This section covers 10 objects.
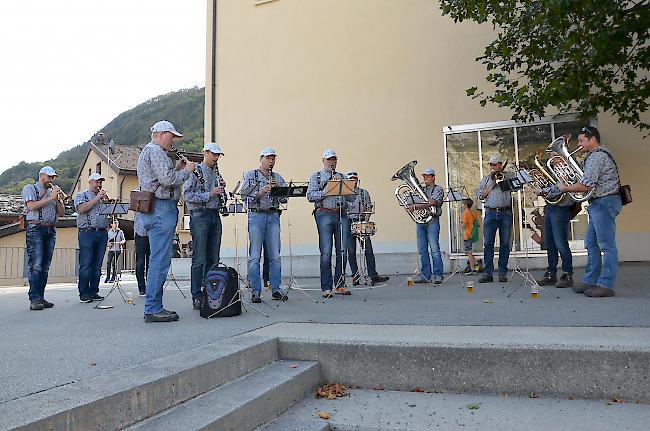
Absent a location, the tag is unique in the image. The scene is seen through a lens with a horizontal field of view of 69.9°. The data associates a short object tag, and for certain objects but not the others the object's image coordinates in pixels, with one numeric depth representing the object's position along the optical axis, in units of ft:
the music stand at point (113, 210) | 24.16
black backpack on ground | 16.70
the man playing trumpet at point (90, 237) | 23.99
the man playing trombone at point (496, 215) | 25.90
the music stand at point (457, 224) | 35.01
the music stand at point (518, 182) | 21.01
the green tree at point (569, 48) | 20.57
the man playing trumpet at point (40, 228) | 21.34
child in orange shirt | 34.55
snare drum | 28.04
